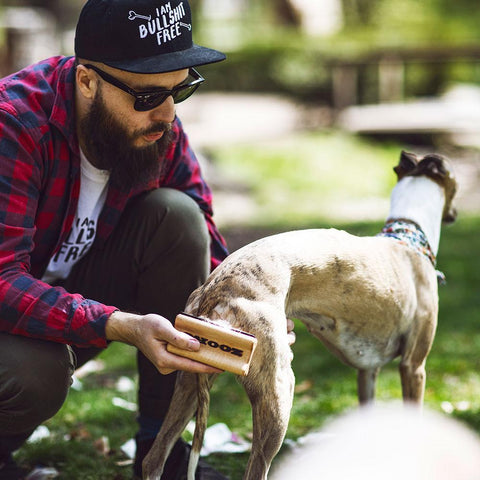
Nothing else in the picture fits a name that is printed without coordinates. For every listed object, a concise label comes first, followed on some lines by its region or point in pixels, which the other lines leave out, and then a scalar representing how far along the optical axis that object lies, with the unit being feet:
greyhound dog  7.72
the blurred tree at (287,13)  62.39
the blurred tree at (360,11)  73.31
